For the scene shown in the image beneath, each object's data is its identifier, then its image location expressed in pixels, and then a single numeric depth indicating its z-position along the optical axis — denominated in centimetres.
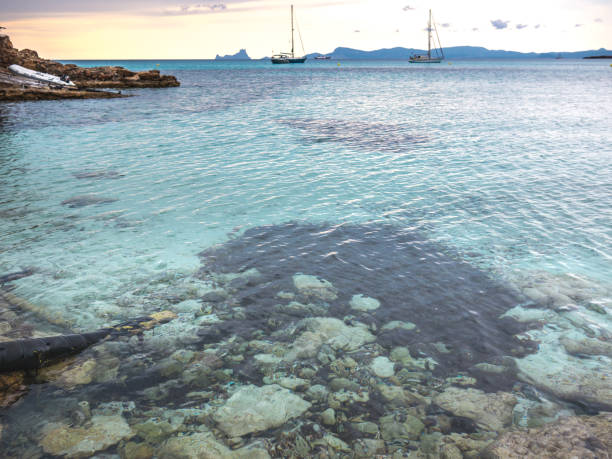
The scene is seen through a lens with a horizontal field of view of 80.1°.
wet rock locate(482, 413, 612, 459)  464
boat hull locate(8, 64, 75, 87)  6222
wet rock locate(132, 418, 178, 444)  489
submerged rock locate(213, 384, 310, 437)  516
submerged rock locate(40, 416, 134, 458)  466
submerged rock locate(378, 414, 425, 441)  502
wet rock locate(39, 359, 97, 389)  573
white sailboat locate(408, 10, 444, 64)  18819
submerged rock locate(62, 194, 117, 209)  1381
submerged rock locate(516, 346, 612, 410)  571
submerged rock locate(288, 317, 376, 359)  669
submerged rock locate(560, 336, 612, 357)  669
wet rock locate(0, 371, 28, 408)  530
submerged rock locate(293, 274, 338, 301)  843
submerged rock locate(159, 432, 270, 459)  469
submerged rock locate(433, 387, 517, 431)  524
